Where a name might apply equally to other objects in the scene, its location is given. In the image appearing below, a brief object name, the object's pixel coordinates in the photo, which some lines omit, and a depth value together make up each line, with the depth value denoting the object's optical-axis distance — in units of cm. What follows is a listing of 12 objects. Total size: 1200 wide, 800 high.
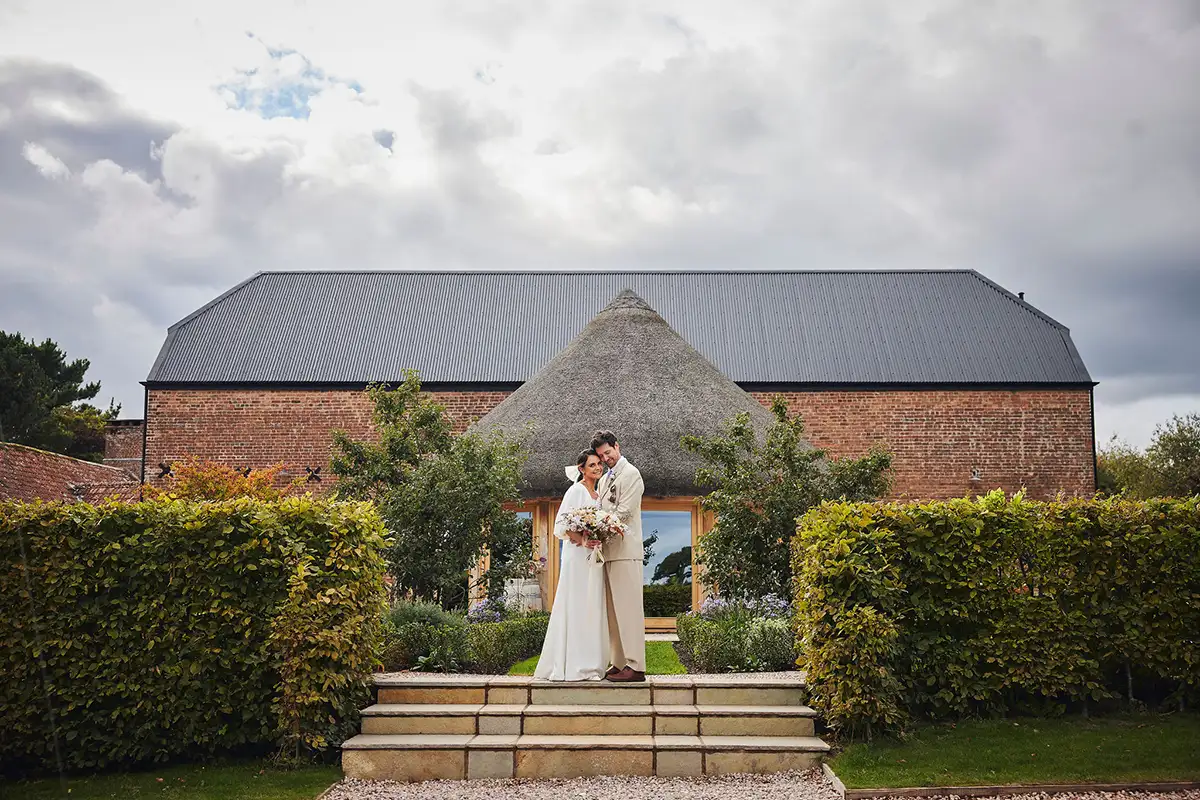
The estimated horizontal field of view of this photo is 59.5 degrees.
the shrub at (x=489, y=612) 1314
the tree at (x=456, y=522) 1349
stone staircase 809
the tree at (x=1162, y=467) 3578
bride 926
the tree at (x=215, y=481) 2092
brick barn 2528
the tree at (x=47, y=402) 3375
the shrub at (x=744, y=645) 1052
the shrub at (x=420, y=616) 1112
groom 930
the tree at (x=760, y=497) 1330
